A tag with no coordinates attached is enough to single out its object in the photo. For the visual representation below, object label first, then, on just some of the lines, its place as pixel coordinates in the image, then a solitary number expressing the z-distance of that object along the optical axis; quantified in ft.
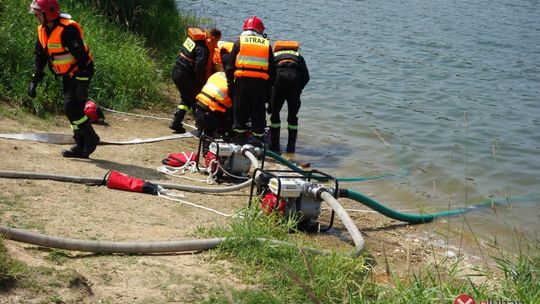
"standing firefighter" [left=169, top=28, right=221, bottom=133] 35.04
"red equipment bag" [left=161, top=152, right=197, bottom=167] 28.40
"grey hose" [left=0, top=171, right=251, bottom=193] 20.97
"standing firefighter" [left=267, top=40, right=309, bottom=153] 34.01
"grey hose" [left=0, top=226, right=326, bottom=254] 15.57
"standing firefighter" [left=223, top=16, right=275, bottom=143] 30.71
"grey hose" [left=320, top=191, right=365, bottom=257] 18.42
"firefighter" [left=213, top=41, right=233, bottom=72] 33.94
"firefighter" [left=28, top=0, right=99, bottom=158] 25.91
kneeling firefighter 31.58
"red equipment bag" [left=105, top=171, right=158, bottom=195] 22.36
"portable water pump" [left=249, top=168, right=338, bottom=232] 20.72
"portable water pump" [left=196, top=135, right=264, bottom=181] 26.37
